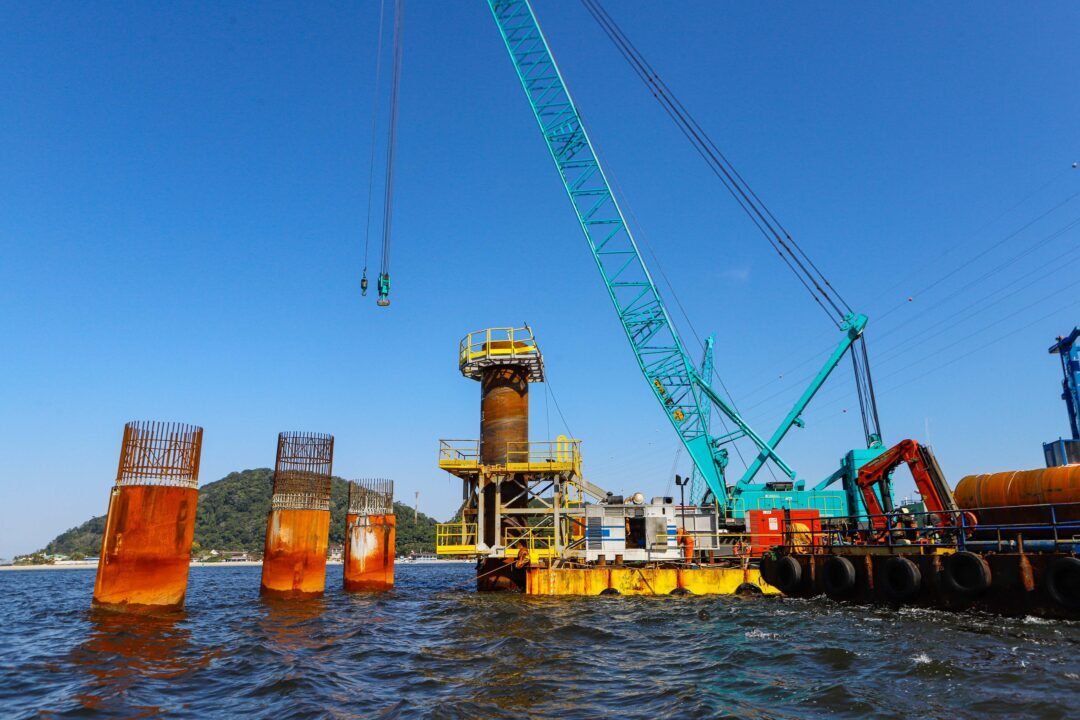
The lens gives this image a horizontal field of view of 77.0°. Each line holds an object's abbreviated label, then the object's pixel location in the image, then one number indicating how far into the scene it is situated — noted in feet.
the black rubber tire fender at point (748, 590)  87.15
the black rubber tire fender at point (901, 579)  65.72
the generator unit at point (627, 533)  96.12
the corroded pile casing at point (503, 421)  111.04
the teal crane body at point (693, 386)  145.79
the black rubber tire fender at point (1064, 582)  53.78
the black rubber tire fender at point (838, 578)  73.05
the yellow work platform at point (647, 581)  88.74
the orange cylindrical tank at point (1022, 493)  69.87
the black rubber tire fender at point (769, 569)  84.48
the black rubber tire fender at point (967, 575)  59.77
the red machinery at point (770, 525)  104.88
